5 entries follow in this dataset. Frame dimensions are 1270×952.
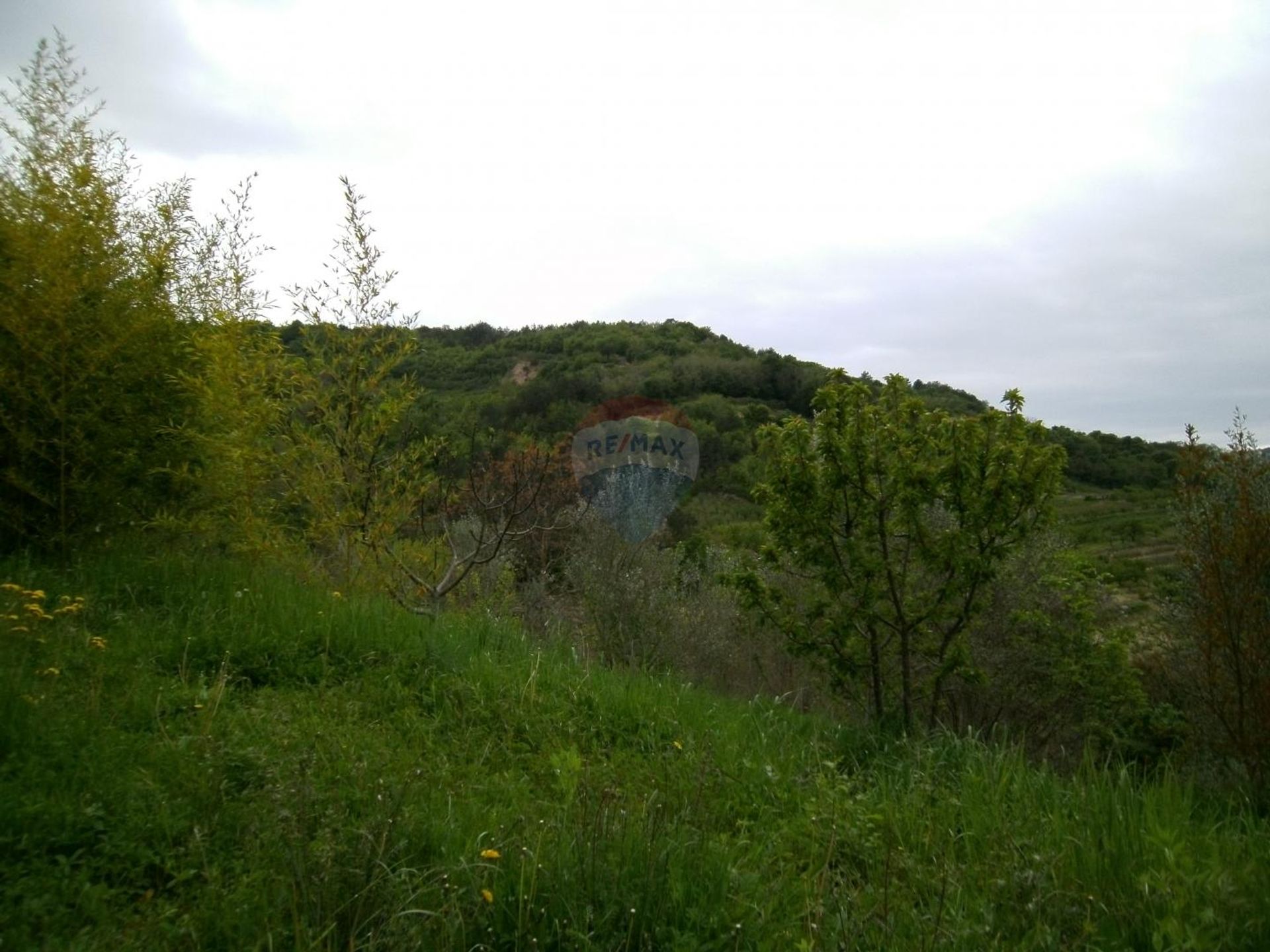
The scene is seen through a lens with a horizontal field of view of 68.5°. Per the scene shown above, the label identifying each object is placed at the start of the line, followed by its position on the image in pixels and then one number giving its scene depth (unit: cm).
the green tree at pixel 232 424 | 604
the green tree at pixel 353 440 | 688
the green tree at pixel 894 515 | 566
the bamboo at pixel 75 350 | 540
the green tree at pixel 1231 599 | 647
